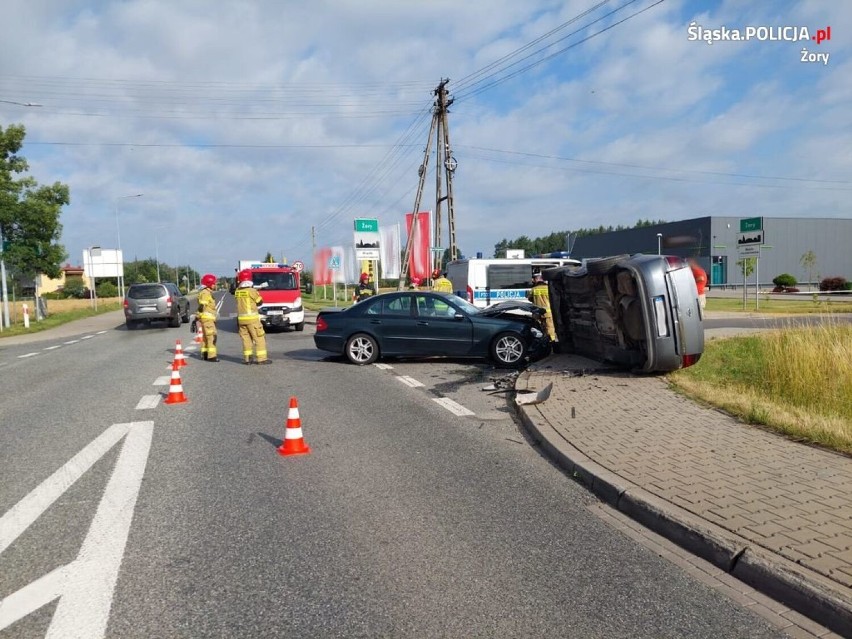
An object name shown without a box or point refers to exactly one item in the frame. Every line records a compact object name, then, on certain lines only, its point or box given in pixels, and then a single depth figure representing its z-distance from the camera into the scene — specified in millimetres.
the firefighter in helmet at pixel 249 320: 12922
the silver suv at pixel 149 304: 24844
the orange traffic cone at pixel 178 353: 10445
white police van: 20172
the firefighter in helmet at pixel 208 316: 13491
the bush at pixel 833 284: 43188
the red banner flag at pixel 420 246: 30791
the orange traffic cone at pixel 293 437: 6266
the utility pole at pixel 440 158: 28125
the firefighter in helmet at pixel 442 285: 16594
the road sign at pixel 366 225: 28578
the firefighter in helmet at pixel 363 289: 22470
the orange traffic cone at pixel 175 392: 9070
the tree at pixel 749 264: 40375
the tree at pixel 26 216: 25453
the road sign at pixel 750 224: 25328
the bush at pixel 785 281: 48344
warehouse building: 57188
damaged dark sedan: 12180
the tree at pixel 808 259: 45156
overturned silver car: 8758
